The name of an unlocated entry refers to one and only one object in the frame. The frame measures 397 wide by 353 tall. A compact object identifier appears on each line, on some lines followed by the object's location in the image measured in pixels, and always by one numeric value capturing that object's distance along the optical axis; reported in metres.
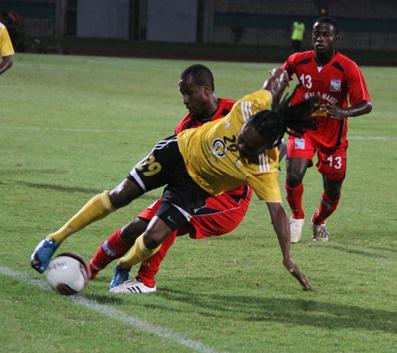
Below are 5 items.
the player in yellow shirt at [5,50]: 30.06
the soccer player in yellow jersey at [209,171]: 15.54
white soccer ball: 15.57
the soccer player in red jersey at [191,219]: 16.77
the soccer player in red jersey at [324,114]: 22.16
